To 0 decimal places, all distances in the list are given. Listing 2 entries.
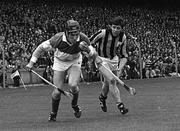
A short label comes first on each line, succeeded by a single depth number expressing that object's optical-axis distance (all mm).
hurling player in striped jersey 13938
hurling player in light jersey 12539
